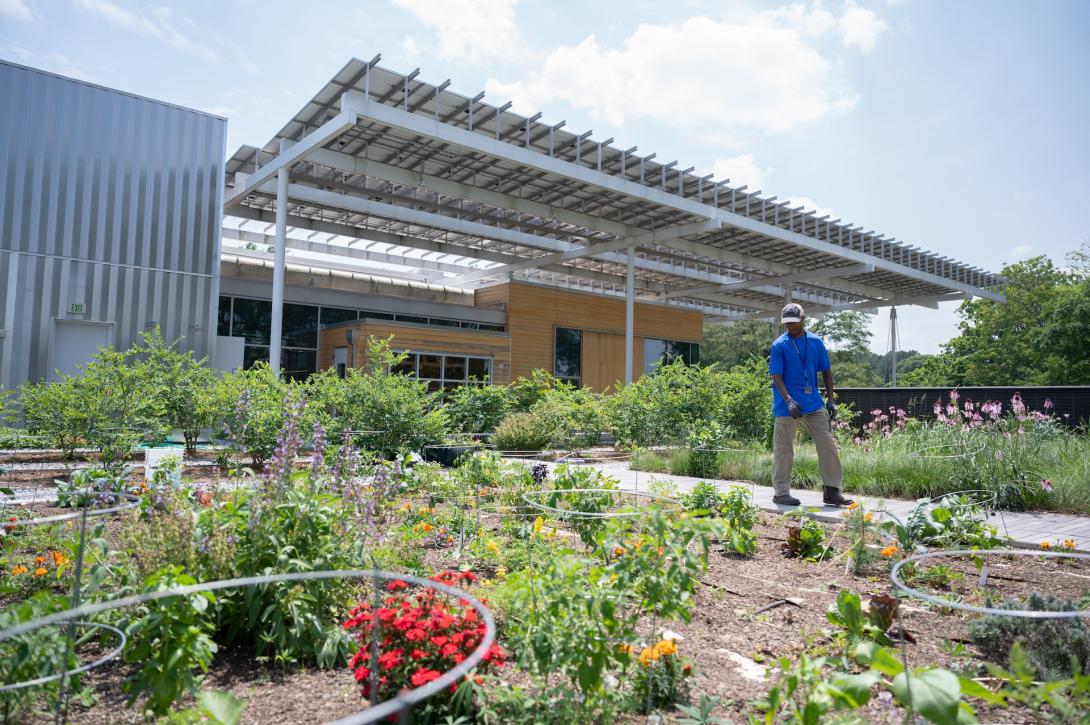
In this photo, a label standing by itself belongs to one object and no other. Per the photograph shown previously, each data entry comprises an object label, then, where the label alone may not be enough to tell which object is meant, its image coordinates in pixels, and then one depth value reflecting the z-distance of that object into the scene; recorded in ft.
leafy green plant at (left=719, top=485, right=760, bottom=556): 13.21
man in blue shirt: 19.22
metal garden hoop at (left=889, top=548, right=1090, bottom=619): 5.15
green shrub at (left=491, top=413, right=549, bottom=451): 35.14
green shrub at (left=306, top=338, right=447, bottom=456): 27.78
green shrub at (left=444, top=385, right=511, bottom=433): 41.52
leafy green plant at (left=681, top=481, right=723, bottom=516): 15.70
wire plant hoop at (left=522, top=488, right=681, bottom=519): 14.22
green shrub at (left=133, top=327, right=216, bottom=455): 28.25
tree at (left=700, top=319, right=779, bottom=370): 153.48
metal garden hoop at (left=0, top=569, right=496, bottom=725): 3.05
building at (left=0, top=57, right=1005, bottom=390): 43.65
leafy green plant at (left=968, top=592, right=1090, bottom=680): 7.24
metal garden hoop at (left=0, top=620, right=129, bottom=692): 5.20
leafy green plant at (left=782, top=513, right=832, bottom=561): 13.26
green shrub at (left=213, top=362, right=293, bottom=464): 23.95
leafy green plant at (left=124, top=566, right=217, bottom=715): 6.02
